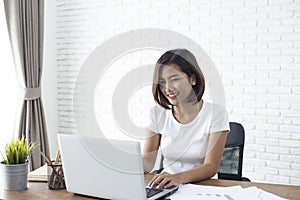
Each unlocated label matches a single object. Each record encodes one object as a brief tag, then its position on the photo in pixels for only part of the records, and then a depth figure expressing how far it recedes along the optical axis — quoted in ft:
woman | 6.96
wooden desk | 5.36
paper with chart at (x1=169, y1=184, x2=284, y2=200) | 5.24
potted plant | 5.61
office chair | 7.82
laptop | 4.89
